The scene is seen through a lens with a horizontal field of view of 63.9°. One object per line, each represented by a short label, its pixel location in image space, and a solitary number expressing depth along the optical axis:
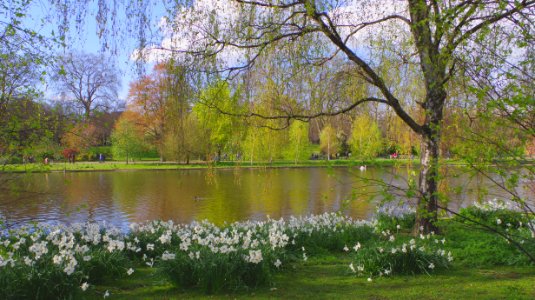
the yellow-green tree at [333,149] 36.56
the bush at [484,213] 8.77
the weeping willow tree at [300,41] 6.73
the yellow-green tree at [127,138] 38.72
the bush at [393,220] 9.07
